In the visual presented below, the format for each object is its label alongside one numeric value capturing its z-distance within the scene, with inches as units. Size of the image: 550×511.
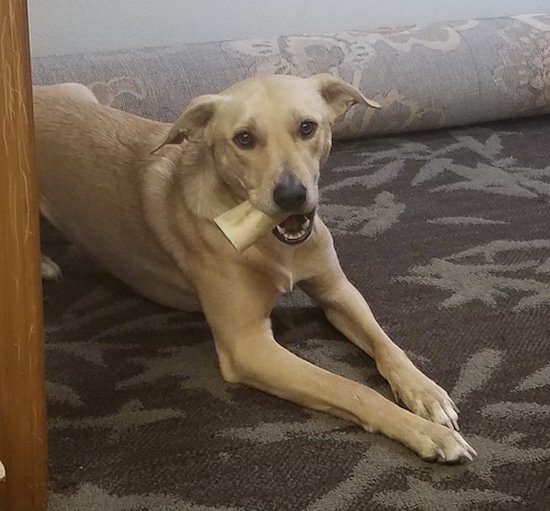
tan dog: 67.4
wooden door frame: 43.3
